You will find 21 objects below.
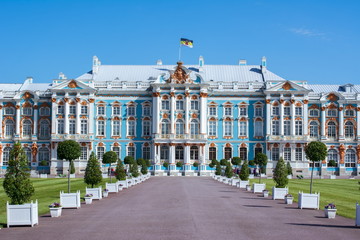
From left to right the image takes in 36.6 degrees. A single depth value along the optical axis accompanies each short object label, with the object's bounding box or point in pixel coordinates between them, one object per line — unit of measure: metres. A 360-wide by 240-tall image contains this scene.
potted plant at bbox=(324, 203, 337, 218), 23.20
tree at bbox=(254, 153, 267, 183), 54.65
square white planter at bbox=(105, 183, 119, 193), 38.27
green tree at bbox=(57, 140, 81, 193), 34.09
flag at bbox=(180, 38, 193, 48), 80.54
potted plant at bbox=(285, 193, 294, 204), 29.67
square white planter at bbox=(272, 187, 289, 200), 33.09
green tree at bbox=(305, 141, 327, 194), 33.78
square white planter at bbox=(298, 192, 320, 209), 27.00
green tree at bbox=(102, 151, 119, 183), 59.91
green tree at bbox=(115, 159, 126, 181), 45.59
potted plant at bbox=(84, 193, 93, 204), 29.20
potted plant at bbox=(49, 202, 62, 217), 22.89
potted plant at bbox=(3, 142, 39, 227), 20.14
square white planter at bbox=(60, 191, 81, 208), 26.53
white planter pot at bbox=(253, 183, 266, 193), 39.19
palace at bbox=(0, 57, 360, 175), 78.62
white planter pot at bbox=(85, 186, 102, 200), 32.19
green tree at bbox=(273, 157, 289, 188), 34.25
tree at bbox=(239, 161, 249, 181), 48.40
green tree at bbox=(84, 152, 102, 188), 34.58
